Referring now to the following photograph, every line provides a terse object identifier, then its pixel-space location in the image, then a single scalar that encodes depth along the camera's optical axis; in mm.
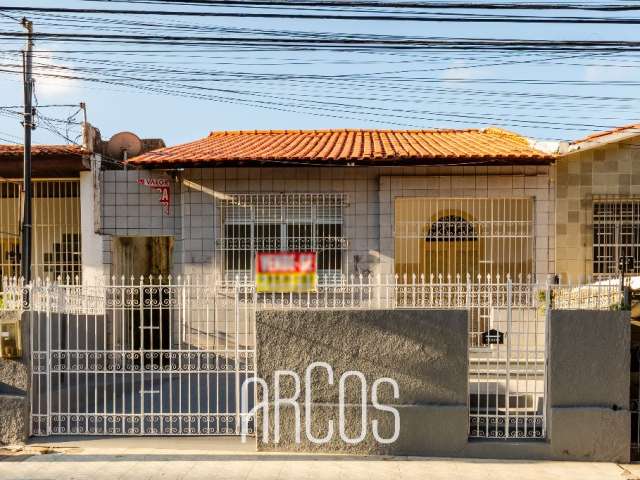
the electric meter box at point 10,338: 6305
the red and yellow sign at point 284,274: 7122
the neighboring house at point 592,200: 9797
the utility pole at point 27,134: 8813
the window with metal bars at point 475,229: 9781
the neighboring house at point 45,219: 10703
